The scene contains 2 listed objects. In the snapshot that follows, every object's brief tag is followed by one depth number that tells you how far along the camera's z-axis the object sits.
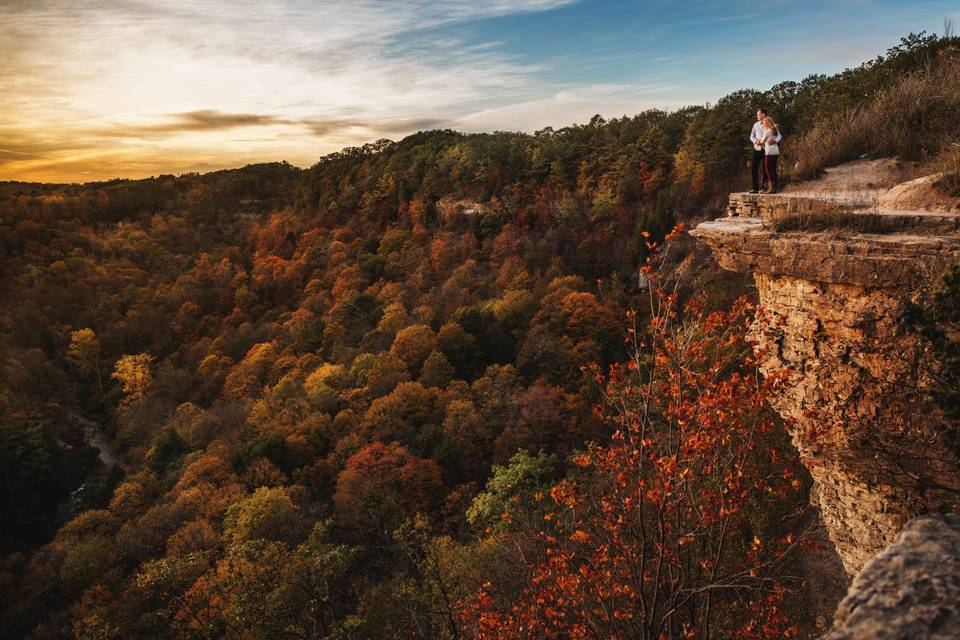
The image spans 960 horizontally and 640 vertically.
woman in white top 9.43
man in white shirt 9.69
